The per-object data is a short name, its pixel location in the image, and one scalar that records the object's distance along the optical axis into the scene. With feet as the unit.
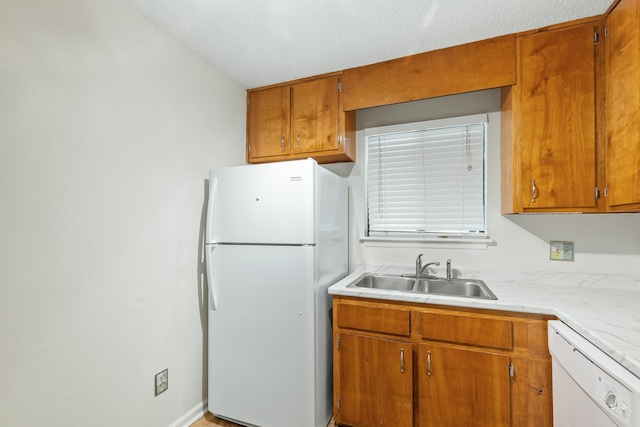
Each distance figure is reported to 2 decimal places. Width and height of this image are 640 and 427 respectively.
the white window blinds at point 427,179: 6.89
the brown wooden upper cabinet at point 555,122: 5.25
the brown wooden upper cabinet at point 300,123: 7.12
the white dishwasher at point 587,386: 2.76
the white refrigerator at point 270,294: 5.58
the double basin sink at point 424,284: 6.36
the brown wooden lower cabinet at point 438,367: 4.65
